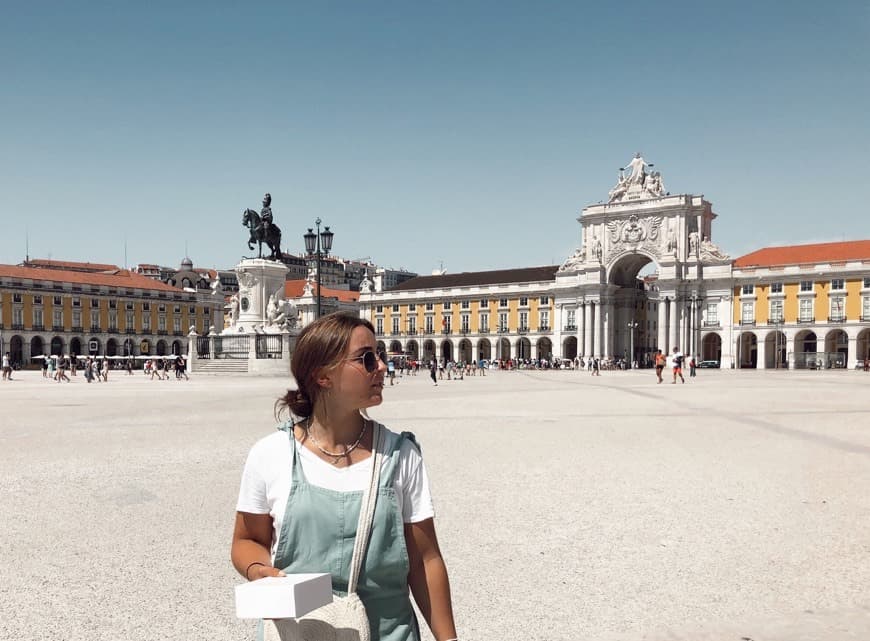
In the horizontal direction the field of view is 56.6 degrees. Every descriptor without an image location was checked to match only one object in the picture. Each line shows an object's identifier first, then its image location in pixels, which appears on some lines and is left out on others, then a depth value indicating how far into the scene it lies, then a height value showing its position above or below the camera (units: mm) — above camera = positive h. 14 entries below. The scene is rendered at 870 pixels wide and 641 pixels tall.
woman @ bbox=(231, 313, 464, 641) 2188 -456
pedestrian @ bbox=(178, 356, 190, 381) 37781 -1692
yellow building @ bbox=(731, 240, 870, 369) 68625 +2011
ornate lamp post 26641 +3086
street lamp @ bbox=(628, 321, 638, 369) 79500 -318
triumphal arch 76438 +5826
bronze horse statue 41688 +5214
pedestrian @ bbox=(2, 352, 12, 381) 38844 -1821
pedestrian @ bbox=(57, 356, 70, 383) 36656 -1958
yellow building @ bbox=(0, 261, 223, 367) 77875 +1904
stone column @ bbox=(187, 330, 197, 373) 45594 -1076
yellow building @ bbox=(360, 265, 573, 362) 88000 +1829
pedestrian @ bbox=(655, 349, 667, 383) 33438 -1363
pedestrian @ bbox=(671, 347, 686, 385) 31078 -1260
